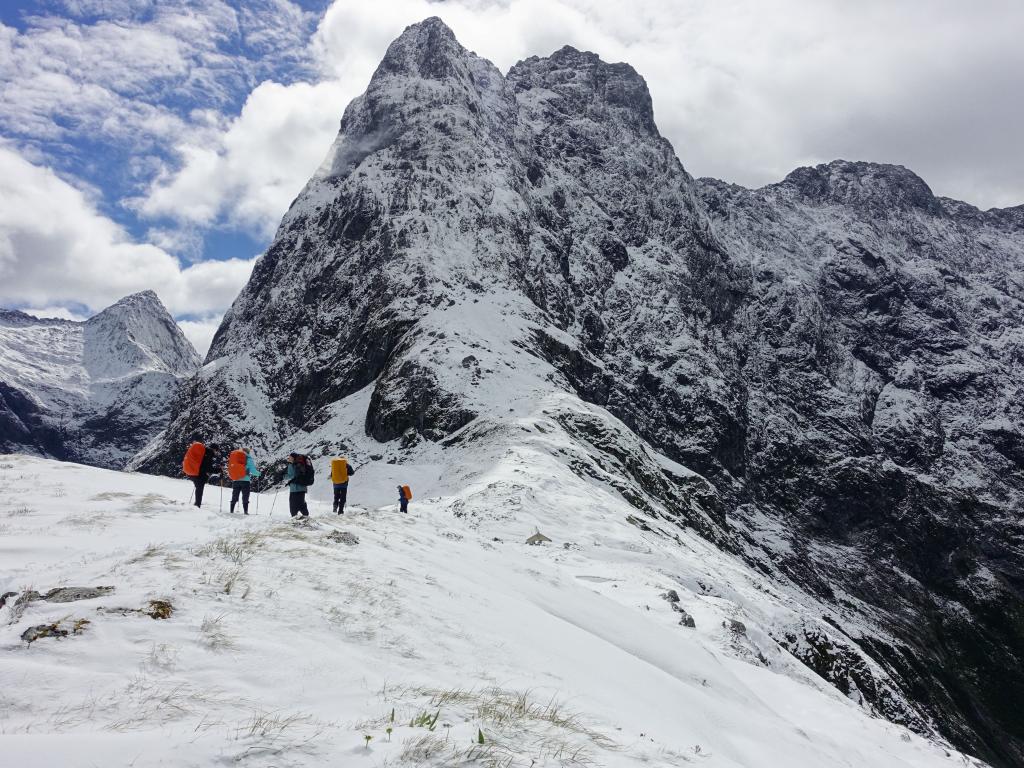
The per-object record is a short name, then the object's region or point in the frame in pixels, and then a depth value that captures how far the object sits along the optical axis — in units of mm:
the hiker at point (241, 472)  16766
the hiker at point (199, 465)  16283
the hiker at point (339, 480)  17922
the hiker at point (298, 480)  15172
